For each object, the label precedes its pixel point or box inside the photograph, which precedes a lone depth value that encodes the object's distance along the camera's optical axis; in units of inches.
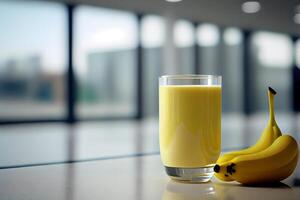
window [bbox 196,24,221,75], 330.3
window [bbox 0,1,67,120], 254.1
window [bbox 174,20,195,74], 298.4
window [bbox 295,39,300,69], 401.1
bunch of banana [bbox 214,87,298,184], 33.0
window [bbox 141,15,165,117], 298.0
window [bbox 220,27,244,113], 352.8
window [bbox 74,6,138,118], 278.1
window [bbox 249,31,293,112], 374.3
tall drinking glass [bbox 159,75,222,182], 34.5
